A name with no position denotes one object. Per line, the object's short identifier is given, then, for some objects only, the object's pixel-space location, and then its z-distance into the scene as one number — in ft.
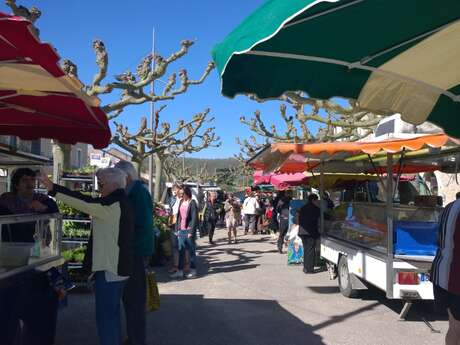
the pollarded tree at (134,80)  33.55
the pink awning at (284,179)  54.08
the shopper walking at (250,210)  66.59
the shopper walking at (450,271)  12.22
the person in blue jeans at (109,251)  13.71
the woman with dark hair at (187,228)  32.04
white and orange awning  20.62
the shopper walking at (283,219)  45.80
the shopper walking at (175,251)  32.71
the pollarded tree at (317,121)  43.19
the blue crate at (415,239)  21.45
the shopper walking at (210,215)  57.11
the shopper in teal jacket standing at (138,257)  16.30
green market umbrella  7.28
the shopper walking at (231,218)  55.57
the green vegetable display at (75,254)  26.20
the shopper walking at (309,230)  34.47
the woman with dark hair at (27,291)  13.10
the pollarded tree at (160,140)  66.85
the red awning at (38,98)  8.69
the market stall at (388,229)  20.92
